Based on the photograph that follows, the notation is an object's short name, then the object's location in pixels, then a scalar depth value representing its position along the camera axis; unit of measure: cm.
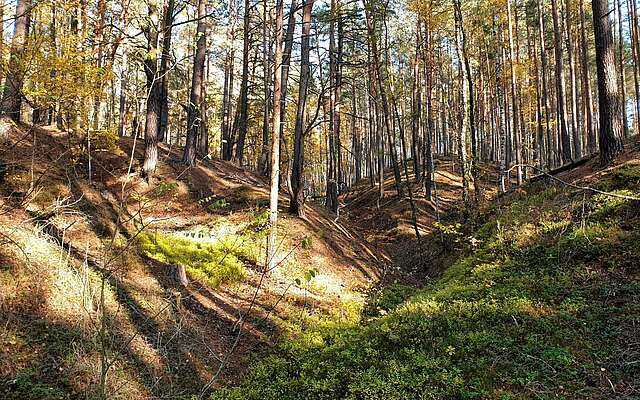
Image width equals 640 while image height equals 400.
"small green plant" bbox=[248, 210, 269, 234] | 1028
